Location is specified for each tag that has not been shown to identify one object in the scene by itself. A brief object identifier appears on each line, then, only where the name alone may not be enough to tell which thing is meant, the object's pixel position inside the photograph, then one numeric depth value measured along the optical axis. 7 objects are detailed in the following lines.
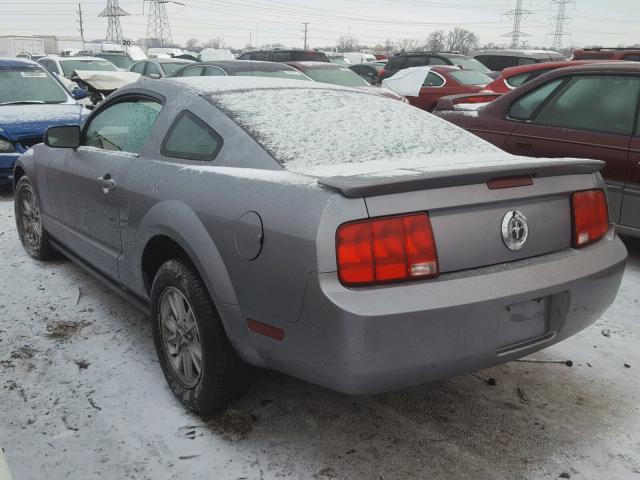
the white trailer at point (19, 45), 41.78
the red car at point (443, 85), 13.47
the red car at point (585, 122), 4.80
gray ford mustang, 2.21
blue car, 7.18
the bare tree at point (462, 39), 98.09
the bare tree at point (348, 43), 122.59
